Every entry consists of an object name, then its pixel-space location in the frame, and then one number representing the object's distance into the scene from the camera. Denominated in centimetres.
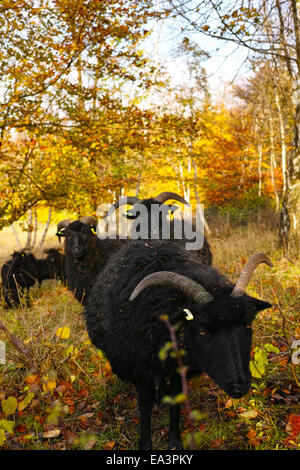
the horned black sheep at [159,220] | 617
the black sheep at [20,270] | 1005
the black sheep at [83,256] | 659
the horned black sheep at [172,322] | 265
